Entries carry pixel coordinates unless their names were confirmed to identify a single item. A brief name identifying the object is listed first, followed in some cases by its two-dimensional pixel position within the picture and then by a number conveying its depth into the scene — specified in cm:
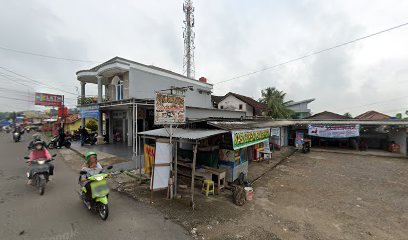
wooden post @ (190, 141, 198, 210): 522
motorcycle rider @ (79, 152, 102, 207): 468
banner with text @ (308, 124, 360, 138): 1592
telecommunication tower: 2277
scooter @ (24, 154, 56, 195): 577
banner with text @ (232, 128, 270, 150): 621
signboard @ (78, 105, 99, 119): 1503
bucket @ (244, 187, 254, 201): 596
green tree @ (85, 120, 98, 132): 2517
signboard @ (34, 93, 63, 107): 2732
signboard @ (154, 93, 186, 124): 568
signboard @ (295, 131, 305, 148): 1719
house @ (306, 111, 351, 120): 2995
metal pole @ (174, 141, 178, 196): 585
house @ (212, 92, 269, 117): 2922
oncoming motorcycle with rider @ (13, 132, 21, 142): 1880
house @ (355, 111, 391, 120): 3226
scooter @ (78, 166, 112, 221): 438
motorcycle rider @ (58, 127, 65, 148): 1436
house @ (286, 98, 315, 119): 3995
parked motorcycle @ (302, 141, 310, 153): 1578
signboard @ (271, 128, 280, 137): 1589
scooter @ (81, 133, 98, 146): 1578
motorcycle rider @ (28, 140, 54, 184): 637
